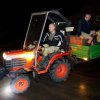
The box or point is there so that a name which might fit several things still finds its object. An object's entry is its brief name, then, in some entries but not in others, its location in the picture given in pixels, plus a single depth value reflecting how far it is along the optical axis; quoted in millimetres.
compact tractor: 3257
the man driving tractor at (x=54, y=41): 3578
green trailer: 4054
